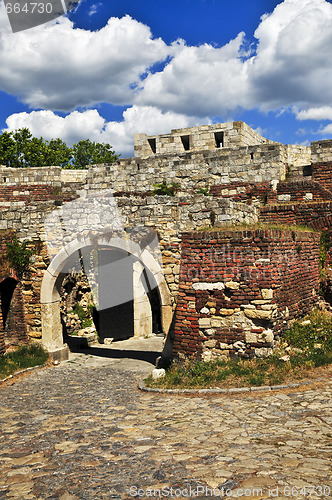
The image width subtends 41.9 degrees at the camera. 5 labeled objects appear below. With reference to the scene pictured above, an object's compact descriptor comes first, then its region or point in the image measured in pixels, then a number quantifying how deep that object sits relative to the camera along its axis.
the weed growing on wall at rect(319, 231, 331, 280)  10.96
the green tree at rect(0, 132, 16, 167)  32.56
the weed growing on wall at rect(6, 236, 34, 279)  12.12
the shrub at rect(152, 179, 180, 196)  14.58
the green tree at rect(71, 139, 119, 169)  41.65
